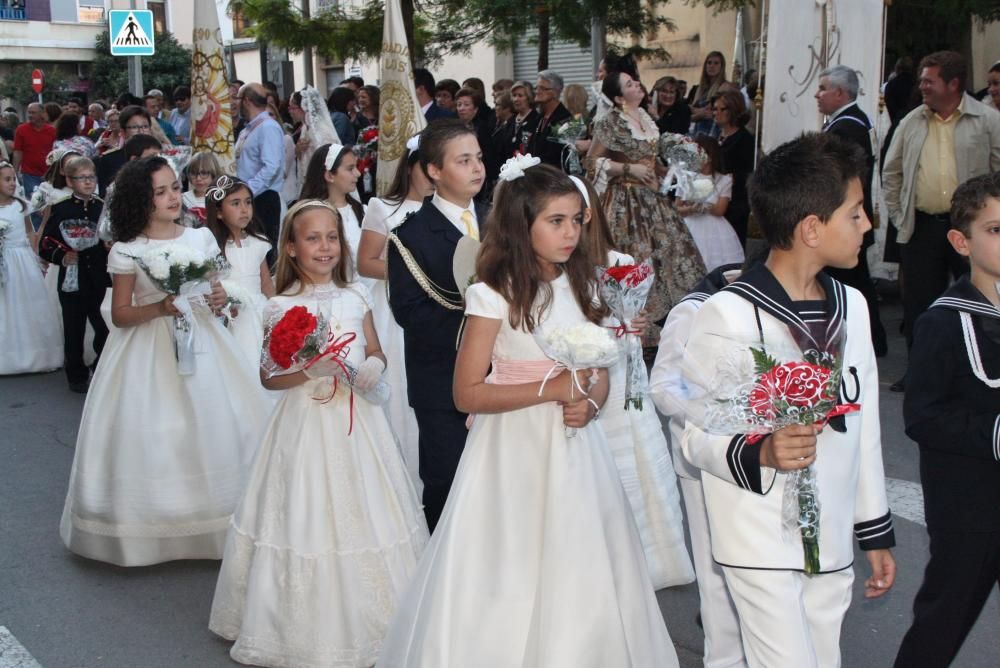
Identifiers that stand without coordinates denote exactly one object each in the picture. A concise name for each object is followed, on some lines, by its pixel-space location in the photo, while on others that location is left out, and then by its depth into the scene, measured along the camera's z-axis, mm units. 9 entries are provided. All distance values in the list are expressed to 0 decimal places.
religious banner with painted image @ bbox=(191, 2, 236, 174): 10641
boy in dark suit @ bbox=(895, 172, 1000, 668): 3559
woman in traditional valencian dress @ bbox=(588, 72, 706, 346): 9383
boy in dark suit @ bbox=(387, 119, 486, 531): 4777
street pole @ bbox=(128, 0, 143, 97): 19172
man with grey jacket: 8289
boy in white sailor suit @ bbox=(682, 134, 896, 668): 3107
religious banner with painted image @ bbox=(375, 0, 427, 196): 9859
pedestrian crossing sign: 16812
